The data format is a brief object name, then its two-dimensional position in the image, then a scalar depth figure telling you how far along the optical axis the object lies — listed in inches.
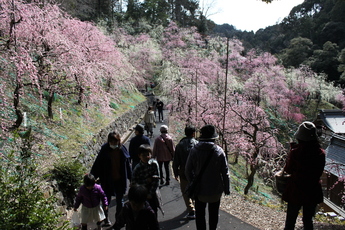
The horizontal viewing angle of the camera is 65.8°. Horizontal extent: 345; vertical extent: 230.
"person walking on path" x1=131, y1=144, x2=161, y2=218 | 147.5
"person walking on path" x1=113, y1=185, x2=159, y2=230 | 96.7
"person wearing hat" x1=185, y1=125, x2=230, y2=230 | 128.9
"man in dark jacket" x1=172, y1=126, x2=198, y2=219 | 177.0
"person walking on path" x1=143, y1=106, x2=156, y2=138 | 457.1
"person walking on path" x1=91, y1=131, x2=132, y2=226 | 165.2
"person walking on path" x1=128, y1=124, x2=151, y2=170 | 204.6
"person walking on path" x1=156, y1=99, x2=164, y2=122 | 653.9
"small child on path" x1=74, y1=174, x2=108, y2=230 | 153.9
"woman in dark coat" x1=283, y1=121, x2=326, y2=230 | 114.4
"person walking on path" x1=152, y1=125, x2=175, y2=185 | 232.4
